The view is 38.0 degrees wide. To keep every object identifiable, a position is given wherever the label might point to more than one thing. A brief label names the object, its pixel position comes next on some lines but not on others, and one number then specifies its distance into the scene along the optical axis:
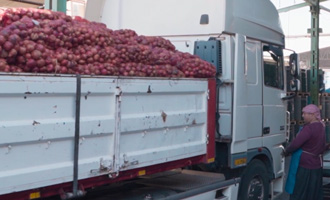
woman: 7.09
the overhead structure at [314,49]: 16.02
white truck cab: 6.34
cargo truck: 3.54
